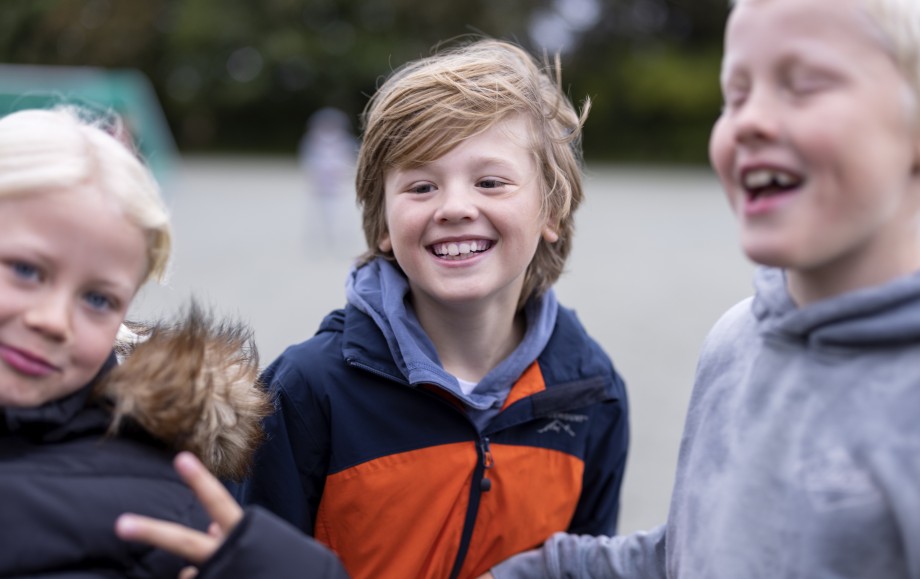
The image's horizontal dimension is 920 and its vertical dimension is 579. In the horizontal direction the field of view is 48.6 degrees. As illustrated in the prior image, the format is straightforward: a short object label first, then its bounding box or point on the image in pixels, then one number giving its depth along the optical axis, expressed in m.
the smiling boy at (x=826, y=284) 1.27
